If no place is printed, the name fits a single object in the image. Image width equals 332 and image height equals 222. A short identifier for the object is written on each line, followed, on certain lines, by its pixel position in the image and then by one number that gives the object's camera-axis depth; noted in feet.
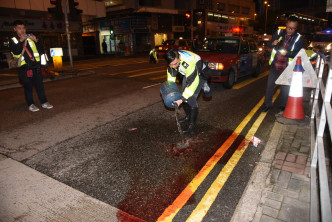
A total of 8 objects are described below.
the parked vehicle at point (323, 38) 43.14
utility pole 39.80
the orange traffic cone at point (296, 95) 15.49
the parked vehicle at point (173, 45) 73.97
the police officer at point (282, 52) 16.49
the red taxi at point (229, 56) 24.79
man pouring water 12.17
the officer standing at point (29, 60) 18.44
